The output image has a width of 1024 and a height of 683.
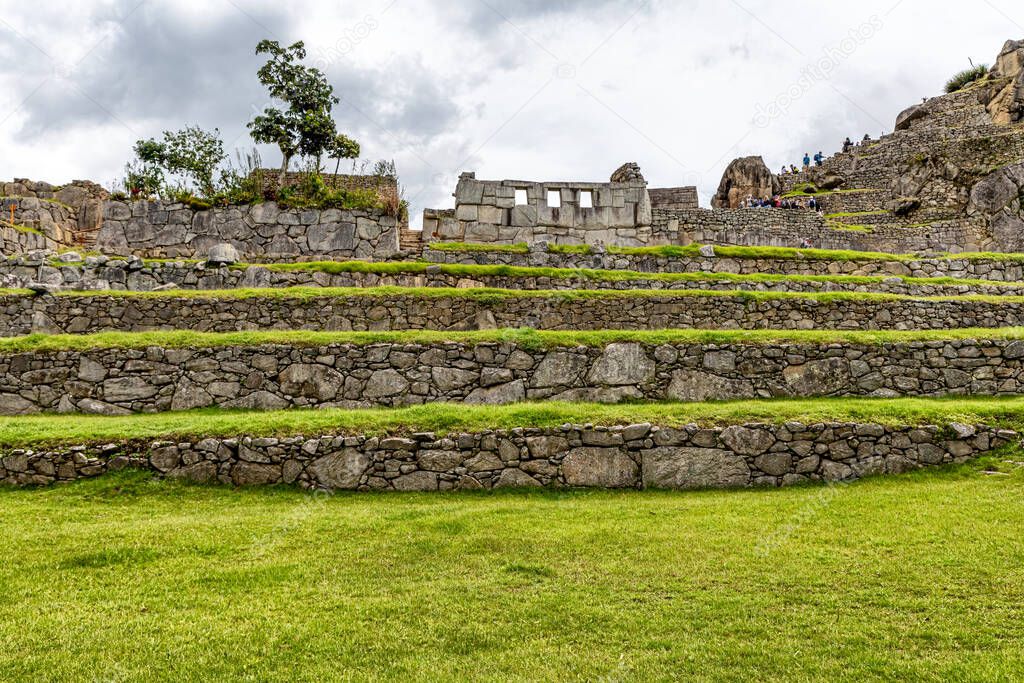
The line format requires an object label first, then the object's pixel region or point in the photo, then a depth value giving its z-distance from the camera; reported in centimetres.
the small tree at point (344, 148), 2252
